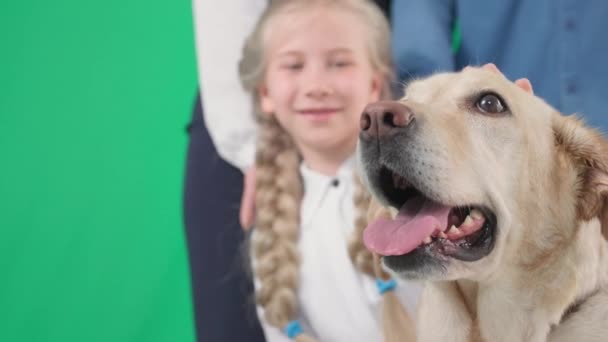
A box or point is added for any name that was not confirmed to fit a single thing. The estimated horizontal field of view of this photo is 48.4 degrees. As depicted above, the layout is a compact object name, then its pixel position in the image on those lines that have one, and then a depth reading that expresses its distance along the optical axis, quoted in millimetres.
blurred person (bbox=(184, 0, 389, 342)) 1688
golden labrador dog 833
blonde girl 1428
